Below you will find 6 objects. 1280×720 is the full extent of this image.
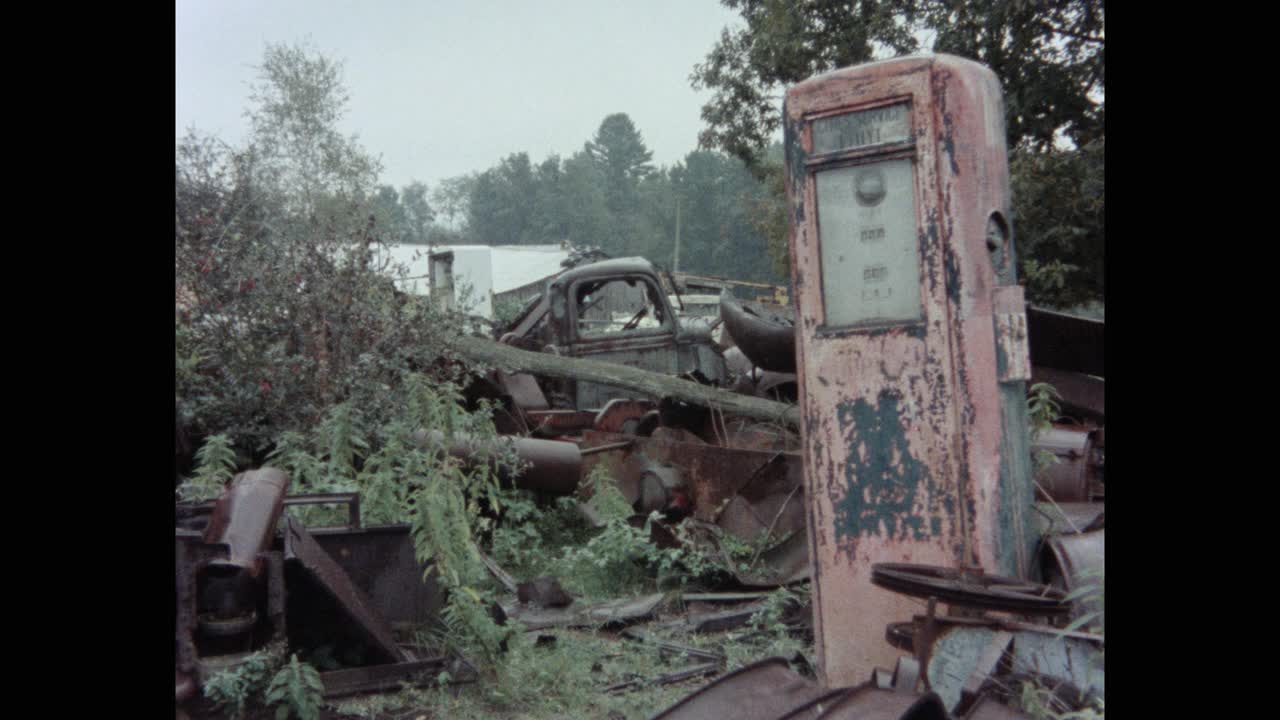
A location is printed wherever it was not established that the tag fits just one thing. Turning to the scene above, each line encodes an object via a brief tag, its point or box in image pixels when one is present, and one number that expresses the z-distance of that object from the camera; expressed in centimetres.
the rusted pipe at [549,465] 644
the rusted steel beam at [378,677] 360
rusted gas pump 311
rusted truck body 998
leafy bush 616
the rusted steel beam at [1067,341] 587
